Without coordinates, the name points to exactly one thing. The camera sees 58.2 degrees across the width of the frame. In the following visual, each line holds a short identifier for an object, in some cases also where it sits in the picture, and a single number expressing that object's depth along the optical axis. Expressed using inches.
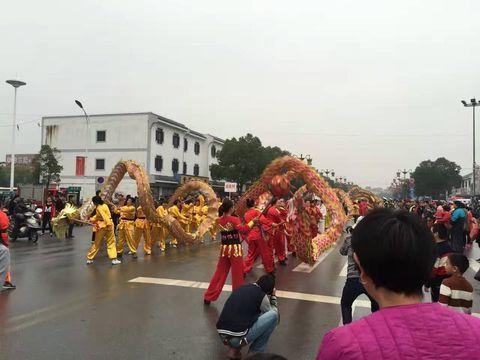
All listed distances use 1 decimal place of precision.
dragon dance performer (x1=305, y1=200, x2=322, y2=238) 482.2
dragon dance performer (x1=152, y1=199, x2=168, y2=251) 483.8
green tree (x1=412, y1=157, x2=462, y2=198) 2396.7
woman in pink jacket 47.0
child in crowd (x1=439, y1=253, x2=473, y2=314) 149.4
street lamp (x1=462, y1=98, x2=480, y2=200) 1016.2
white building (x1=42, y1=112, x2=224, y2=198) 1398.9
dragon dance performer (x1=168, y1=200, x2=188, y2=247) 531.2
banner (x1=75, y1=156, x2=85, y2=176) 1331.0
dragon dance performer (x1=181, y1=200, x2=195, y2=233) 562.5
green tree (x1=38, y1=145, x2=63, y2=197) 1177.4
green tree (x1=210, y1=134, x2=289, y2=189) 1562.5
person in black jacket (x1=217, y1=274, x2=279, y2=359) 154.3
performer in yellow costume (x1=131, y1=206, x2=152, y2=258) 445.4
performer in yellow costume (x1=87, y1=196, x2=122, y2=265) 374.9
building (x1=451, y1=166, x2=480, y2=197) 2635.3
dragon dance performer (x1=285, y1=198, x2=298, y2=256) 376.7
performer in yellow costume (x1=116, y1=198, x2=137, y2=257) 423.2
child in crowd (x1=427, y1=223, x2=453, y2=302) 199.0
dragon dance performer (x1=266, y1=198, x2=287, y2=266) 362.0
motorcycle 544.1
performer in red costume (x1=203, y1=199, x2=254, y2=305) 238.2
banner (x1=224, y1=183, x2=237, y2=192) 956.0
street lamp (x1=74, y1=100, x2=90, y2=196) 1414.1
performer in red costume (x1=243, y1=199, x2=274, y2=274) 315.6
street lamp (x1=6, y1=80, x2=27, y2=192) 879.7
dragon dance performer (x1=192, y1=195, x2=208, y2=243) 603.2
